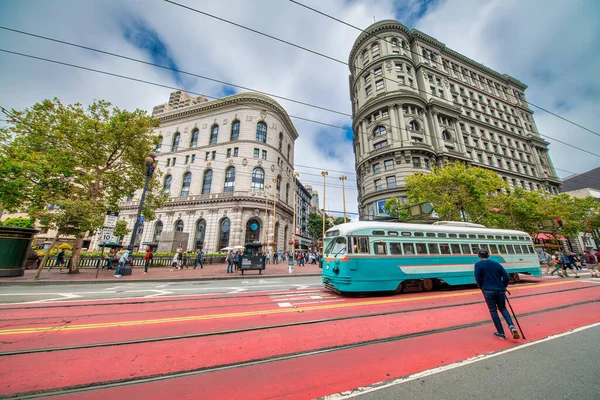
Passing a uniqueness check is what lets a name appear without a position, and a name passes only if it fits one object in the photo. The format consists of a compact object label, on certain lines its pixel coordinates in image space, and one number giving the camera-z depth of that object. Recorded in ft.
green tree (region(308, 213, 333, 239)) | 181.37
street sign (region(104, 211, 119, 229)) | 42.32
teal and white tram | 26.50
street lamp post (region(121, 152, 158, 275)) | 45.83
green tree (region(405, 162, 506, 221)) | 64.75
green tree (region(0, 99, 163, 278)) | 43.42
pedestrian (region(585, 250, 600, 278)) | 47.58
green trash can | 39.47
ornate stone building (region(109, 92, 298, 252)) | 106.11
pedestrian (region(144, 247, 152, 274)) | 51.13
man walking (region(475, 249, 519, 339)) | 14.33
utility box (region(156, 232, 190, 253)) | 80.64
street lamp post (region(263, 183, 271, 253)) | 104.05
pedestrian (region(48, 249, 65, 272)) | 57.47
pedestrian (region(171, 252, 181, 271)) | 61.66
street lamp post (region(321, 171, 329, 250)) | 91.07
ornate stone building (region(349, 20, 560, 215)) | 101.96
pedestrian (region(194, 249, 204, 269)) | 64.50
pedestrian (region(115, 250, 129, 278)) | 44.21
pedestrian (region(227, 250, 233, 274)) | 57.06
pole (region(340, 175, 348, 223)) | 90.47
